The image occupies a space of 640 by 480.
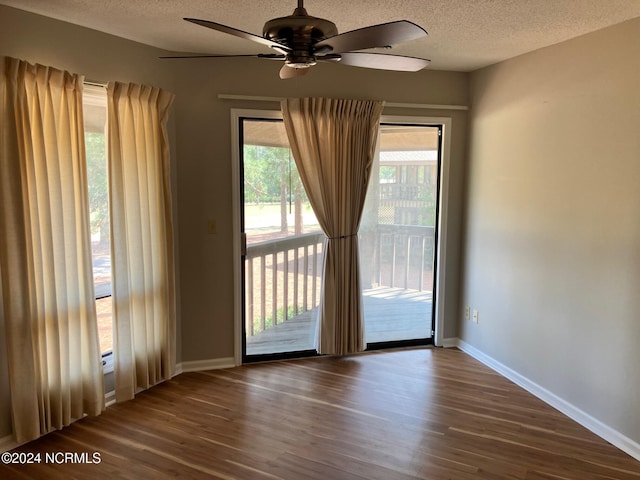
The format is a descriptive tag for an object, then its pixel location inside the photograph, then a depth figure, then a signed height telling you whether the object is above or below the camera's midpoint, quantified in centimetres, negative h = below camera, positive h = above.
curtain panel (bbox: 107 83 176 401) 287 -24
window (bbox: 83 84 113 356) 283 -1
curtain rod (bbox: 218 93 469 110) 334 +76
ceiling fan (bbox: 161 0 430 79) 154 +57
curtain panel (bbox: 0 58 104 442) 233 -28
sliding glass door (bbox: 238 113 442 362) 357 -36
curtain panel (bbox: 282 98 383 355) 346 +13
